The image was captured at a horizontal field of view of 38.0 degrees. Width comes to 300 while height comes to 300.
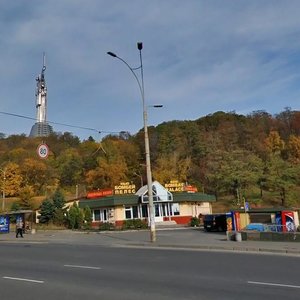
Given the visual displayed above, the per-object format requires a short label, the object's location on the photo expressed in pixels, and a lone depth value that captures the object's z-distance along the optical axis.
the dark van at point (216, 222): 39.31
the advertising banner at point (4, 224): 47.03
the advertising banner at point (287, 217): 28.27
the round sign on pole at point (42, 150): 33.66
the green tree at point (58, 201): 60.42
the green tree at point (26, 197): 82.63
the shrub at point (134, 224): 46.18
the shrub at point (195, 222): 50.88
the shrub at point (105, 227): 44.70
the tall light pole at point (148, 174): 26.36
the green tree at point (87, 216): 51.58
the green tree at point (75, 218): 49.44
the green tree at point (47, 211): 58.26
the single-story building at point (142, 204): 57.88
